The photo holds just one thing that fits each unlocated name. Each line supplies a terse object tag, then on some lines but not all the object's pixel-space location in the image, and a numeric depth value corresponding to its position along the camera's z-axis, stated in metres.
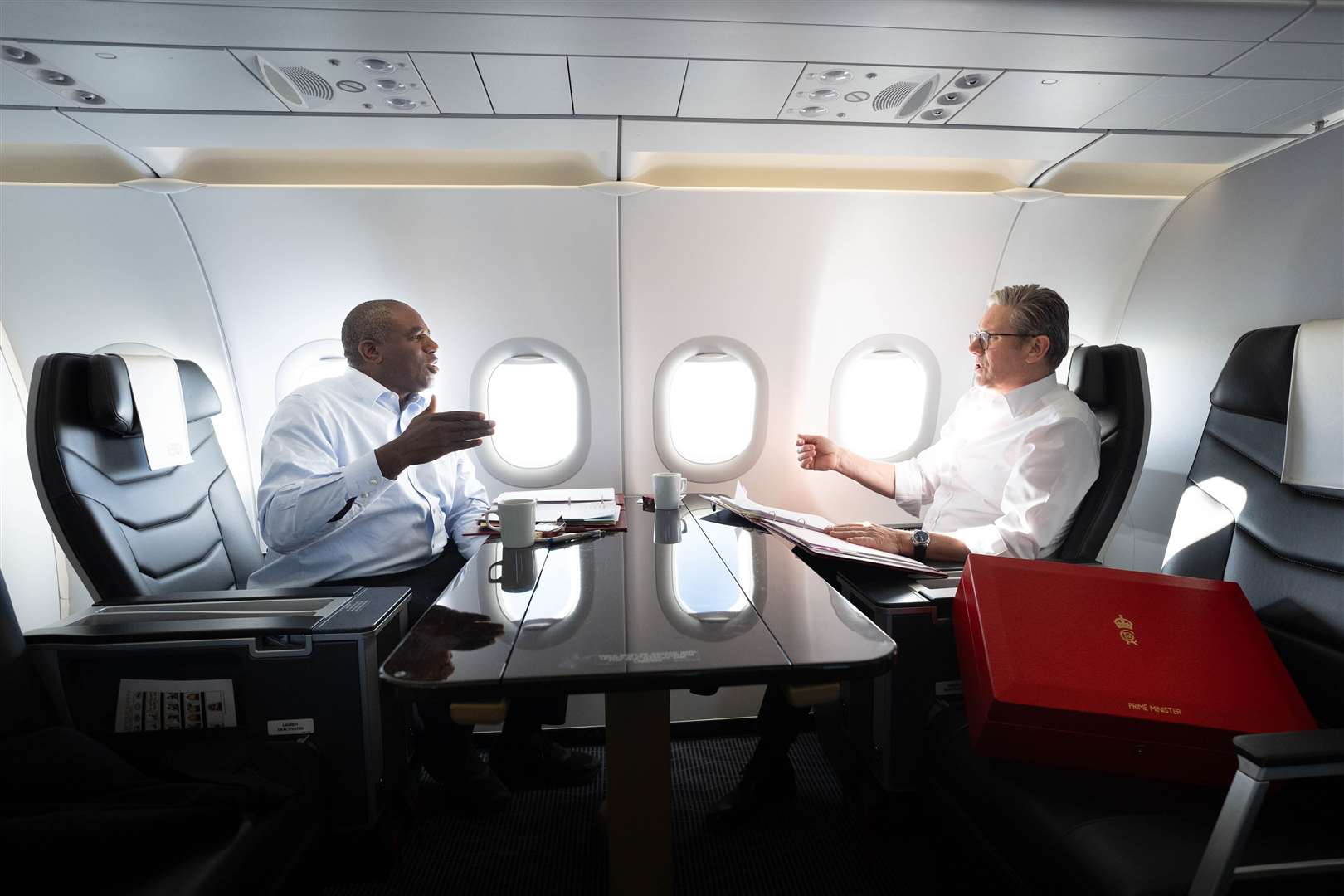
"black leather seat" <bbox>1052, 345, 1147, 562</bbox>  2.10
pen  1.99
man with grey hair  2.06
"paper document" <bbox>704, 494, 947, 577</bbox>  1.71
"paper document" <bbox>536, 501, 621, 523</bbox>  2.23
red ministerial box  1.29
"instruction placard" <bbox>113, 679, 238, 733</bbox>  1.50
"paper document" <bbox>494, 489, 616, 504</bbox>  2.58
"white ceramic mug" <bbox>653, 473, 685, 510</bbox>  2.50
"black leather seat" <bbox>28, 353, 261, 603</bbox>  1.71
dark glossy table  1.06
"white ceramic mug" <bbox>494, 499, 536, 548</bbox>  1.92
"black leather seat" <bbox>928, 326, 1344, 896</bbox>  1.13
